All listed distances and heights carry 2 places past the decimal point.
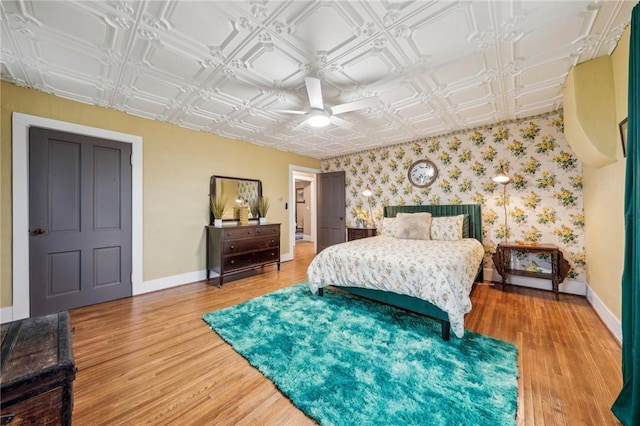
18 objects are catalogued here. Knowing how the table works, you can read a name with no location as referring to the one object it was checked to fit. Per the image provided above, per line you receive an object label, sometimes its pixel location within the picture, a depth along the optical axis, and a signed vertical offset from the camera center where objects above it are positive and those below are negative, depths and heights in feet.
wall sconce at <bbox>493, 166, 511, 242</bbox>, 12.07 +1.58
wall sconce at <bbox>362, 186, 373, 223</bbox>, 17.60 +1.27
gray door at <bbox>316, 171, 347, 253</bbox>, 19.77 +0.18
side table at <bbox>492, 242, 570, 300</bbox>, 10.46 -2.30
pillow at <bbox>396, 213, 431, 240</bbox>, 12.77 -0.79
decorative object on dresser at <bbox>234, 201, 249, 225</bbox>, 14.87 -0.21
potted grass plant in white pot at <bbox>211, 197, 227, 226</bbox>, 13.82 +0.06
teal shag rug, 4.75 -3.90
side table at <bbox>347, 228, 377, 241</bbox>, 17.16 -1.56
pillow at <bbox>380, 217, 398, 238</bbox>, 14.40 -0.95
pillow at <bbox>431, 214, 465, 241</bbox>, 12.44 -0.86
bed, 7.30 -2.22
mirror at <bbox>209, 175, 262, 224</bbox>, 14.19 +1.27
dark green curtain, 4.21 -0.99
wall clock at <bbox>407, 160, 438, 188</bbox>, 15.16 +2.51
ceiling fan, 7.74 +3.74
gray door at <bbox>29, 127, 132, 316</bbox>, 9.04 -0.43
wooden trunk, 2.33 -1.71
